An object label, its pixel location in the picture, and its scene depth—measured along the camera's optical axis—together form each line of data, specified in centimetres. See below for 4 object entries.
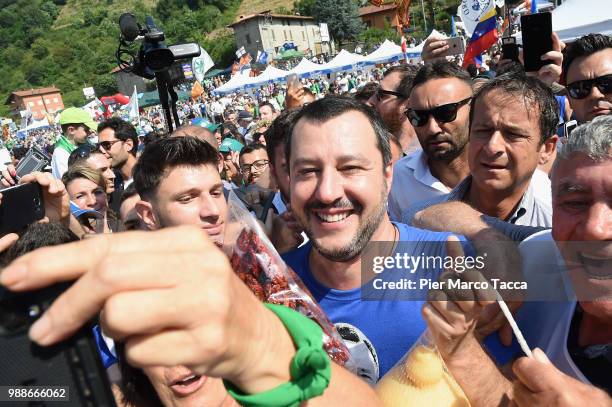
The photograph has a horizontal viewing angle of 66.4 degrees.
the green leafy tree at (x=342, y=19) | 7381
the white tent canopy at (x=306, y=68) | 2828
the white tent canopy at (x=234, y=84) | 2962
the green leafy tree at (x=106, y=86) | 9188
